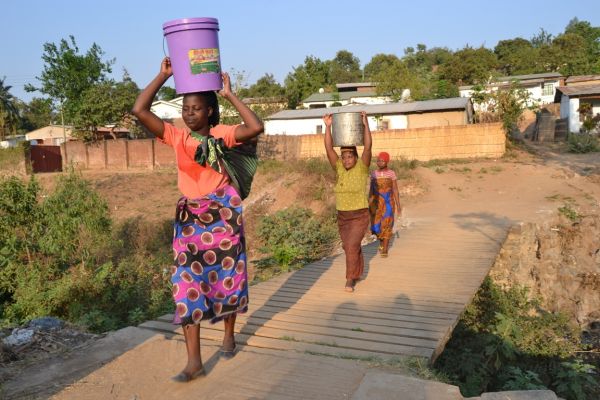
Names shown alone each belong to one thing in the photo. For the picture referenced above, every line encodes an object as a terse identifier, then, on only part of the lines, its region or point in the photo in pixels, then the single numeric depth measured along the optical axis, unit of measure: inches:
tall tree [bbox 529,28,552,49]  2368.4
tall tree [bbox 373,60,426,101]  1365.7
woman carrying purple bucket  119.3
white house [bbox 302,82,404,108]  1472.3
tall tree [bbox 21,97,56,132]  2119.8
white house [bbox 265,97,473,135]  954.1
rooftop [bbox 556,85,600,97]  1003.9
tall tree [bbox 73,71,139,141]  1053.8
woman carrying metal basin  206.1
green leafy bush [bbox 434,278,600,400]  191.2
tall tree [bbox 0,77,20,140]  1590.6
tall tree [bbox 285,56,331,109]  1734.7
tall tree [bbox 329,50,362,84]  2262.6
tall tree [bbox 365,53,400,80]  2290.8
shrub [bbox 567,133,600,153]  798.5
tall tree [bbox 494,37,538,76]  1898.4
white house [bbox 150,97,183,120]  1430.9
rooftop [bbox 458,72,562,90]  1539.1
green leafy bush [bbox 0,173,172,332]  308.0
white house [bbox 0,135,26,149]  1562.5
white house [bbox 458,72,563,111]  1534.2
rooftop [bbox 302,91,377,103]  1515.7
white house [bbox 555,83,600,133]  1015.0
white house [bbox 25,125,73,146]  1553.0
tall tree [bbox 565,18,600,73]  1659.7
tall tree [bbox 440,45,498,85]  1726.1
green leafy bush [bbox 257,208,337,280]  304.0
